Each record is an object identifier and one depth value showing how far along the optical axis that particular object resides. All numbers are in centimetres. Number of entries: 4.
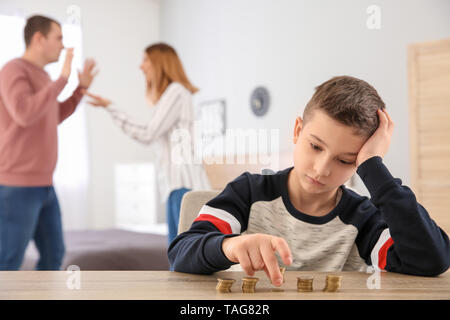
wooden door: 271
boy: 77
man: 177
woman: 216
